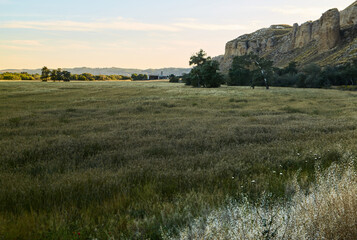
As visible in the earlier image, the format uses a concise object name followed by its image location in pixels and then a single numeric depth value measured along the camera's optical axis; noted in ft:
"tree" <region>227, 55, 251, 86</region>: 250.18
